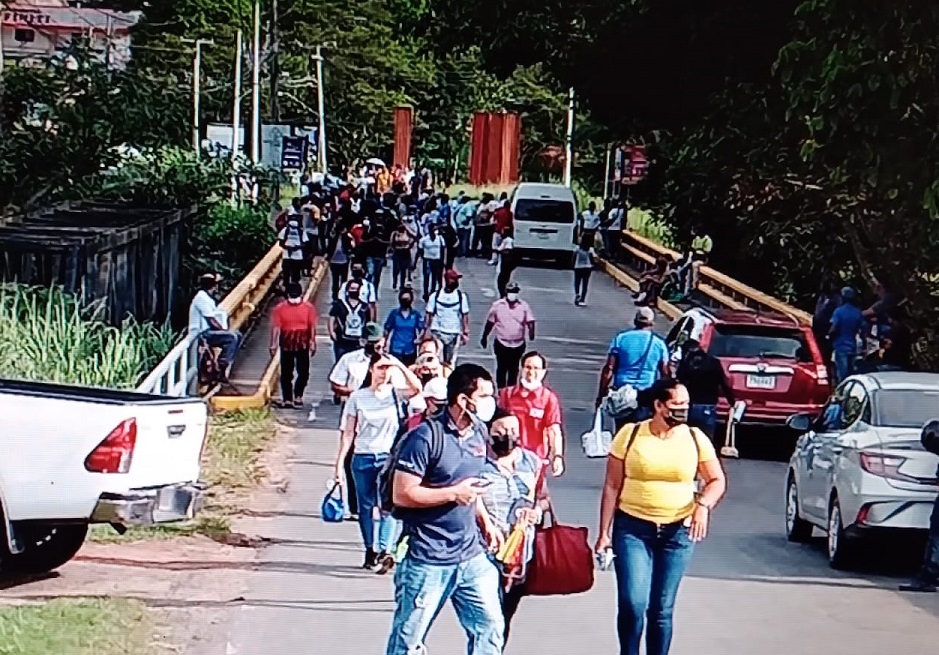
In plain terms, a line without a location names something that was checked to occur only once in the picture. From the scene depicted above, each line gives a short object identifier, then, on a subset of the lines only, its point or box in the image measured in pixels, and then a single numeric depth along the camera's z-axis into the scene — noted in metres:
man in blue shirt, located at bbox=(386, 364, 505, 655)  8.13
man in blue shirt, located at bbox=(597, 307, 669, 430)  16.67
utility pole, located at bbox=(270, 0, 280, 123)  68.19
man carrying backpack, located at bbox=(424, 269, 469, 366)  22.47
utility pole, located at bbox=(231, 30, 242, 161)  54.57
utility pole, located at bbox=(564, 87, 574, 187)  60.56
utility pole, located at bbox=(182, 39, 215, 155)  67.94
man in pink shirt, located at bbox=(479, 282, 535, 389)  21.52
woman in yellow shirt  9.19
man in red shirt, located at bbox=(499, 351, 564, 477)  12.31
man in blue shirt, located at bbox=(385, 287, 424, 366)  21.69
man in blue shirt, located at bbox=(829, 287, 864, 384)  22.88
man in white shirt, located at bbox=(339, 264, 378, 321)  23.12
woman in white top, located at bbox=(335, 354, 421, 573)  12.79
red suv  20.64
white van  48.00
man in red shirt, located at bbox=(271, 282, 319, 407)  22.20
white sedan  13.57
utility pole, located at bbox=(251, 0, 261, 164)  56.97
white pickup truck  11.12
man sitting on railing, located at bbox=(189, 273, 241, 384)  22.48
